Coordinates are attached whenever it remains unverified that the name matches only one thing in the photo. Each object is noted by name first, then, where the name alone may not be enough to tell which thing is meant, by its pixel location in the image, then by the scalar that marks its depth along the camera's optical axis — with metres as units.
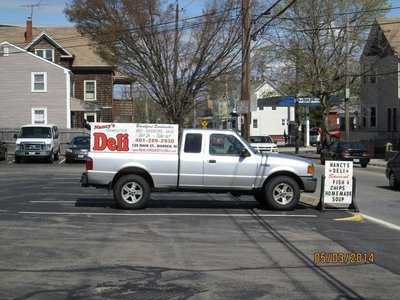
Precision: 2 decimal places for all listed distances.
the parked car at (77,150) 36.06
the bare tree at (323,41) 48.78
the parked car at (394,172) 22.06
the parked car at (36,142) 36.00
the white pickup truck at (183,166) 15.16
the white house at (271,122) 91.06
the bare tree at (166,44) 42.75
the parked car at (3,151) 38.27
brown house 52.00
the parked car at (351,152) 36.78
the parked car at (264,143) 47.88
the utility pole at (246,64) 24.71
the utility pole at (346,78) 42.06
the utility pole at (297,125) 49.61
